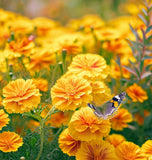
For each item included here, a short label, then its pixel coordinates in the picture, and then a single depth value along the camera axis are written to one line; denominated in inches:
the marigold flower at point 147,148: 52.8
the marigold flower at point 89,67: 54.8
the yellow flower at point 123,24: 67.0
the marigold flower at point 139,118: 61.1
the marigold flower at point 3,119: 52.8
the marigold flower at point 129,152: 52.8
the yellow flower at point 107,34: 62.2
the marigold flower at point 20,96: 52.5
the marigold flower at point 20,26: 63.2
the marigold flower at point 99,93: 53.9
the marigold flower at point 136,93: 57.3
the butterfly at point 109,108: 51.5
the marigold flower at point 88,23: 66.5
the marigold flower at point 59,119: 56.3
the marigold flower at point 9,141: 52.3
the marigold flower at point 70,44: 59.3
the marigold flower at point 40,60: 59.3
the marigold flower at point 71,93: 52.5
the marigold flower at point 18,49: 57.5
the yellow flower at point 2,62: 57.2
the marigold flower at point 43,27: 68.2
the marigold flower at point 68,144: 53.2
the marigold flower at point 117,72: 60.3
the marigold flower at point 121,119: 57.1
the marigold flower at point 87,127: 52.3
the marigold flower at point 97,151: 52.6
